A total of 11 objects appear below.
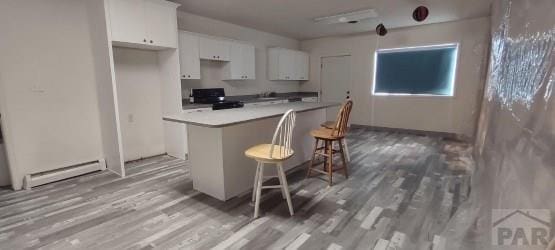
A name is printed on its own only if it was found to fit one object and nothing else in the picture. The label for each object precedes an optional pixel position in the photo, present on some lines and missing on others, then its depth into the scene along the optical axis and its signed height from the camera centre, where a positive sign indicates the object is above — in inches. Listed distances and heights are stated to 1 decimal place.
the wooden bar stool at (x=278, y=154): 82.4 -21.8
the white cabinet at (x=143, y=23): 113.7 +32.3
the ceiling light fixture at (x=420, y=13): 141.5 +42.9
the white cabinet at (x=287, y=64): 228.4 +24.2
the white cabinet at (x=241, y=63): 184.5 +19.9
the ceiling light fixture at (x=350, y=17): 157.8 +48.3
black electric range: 159.1 -6.1
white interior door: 247.0 +9.3
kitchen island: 93.7 -22.3
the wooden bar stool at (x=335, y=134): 111.0 -20.5
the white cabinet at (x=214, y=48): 162.3 +27.5
